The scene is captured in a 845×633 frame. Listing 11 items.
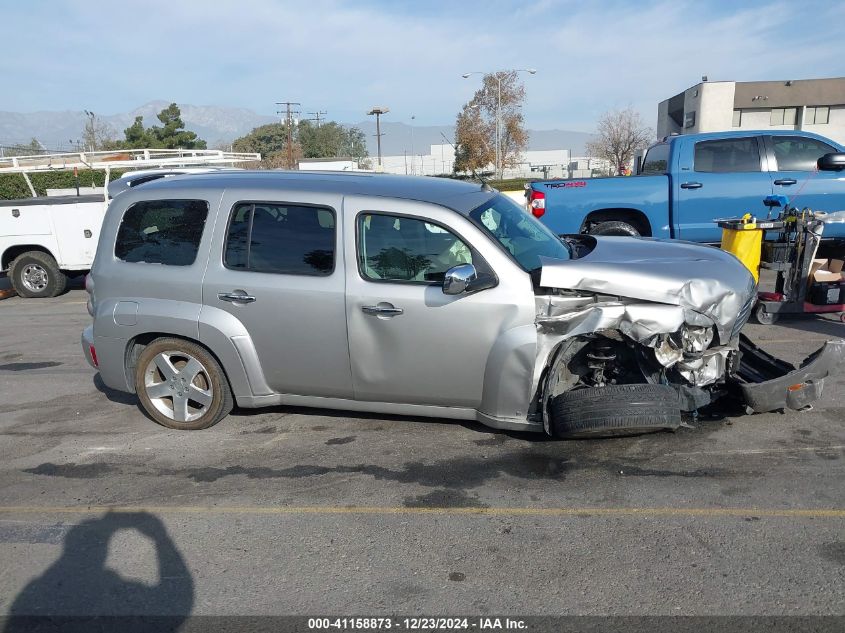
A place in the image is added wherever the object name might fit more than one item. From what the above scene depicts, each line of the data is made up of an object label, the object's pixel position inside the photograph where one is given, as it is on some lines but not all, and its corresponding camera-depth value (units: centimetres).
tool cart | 696
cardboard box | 709
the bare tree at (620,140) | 5404
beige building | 4547
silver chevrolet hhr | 422
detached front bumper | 429
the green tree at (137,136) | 5659
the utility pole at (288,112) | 6629
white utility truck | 1128
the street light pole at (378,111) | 5312
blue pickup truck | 910
